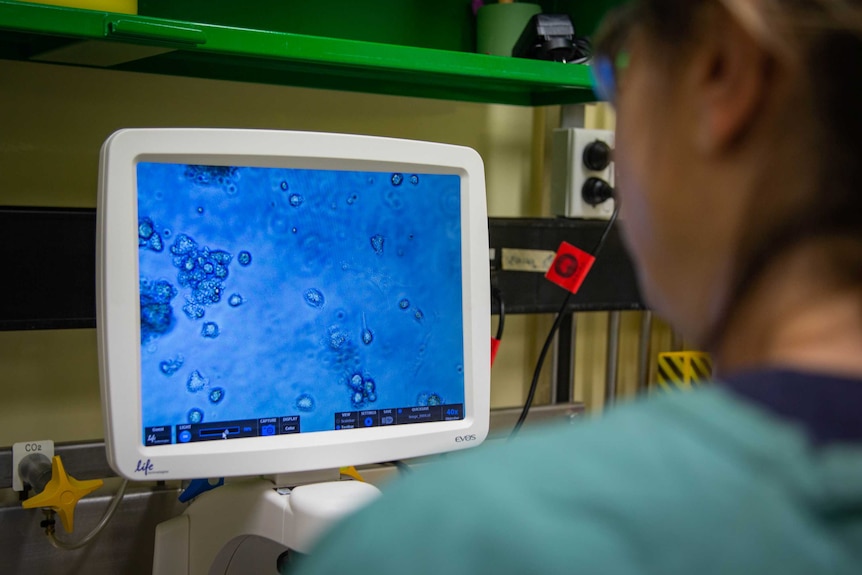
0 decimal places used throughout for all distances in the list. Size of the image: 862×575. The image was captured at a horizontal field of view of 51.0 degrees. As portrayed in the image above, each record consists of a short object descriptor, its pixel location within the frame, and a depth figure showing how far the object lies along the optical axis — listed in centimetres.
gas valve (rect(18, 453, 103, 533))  106
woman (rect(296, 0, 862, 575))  32
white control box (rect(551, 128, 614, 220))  152
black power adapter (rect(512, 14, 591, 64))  132
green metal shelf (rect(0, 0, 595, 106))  93
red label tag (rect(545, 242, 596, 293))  147
